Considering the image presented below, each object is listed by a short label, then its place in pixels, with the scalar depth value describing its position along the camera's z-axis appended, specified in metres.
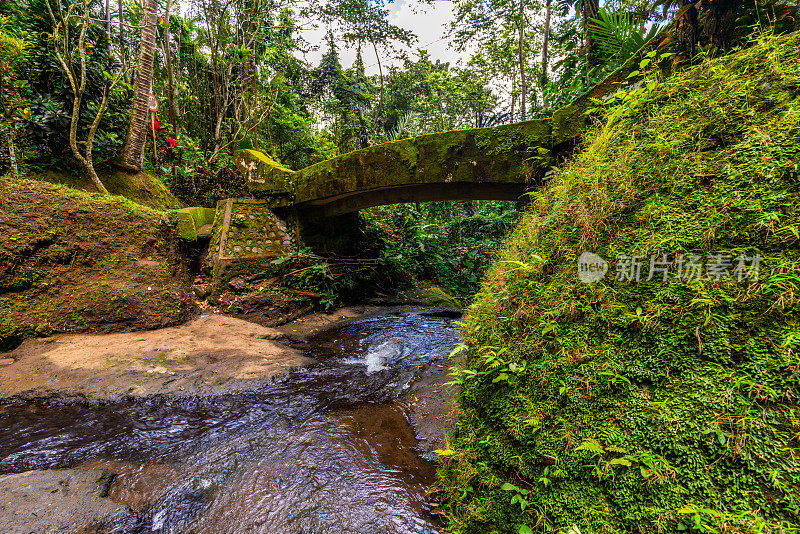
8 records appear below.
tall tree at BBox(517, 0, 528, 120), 9.48
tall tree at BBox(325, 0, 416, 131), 12.27
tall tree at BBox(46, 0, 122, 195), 4.84
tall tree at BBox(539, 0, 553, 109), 8.83
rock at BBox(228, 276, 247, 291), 5.77
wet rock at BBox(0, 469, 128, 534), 1.49
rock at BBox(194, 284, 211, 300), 5.73
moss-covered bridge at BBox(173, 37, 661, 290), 3.87
